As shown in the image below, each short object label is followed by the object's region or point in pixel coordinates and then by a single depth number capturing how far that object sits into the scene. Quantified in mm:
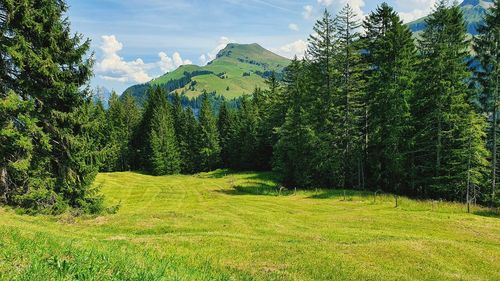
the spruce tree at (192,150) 85000
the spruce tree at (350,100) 44719
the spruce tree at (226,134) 82425
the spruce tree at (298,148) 45656
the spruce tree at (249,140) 75438
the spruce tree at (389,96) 40531
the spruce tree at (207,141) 83250
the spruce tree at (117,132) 83312
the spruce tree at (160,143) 79250
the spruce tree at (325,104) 44875
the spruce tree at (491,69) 36281
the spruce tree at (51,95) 21500
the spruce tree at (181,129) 86062
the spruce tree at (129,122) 88562
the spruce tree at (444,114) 36281
